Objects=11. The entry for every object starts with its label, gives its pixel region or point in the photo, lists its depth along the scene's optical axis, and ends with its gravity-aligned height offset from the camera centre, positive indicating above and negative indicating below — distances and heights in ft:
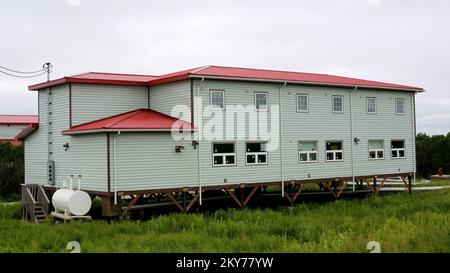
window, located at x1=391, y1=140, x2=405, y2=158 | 109.40 +0.35
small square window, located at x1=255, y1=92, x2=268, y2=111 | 89.05 +7.90
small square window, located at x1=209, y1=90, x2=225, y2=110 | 84.02 +7.89
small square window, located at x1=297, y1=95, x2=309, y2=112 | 94.32 +7.93
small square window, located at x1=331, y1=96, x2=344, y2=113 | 99.45 +8.19
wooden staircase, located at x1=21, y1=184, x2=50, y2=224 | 84.94 -7.25
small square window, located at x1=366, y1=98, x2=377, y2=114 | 104.51 +8.23
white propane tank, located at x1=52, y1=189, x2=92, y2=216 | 76.43 -6.27
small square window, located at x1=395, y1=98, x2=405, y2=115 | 109.70 +8.39
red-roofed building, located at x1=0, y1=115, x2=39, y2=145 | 186.68 +9.77
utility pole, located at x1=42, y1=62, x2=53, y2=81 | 109.09 +16.55
